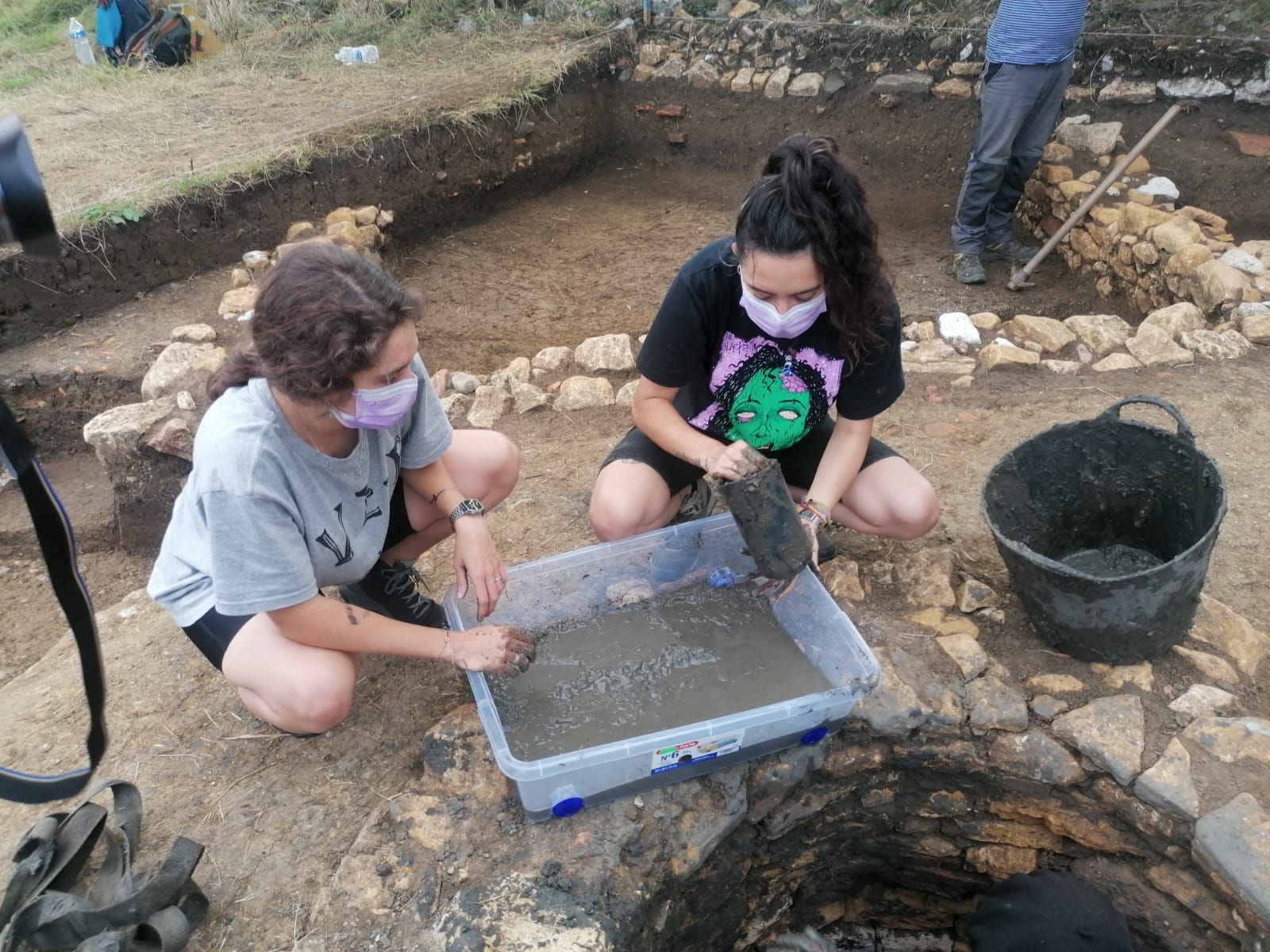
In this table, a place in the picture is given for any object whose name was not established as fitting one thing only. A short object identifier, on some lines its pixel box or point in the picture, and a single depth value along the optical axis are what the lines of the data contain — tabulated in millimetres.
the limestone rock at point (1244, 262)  3867
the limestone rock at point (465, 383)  3736
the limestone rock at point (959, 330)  3705
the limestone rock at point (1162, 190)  4652
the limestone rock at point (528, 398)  3557
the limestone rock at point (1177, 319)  3596
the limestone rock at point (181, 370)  3537
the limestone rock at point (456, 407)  3621
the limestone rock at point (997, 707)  2004
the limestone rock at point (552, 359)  3816
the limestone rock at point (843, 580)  2324
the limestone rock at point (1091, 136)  5008
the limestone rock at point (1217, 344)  3396
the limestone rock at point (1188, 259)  3953
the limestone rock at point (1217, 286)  3699
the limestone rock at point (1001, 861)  2234
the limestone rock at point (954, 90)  5574
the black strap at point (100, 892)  1531
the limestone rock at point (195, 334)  3967
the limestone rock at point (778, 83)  6176
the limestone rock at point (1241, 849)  1671
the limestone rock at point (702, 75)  6430
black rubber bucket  1866
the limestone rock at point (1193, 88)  4852
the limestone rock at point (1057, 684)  2037
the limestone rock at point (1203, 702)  1951
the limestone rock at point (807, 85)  6074
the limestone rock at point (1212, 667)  2020
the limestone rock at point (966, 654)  2092
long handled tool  4254
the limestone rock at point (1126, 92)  4996
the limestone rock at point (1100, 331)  3557
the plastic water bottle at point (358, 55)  6840
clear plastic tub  1689
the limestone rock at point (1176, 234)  4111
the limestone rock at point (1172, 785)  1812
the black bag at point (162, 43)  6922
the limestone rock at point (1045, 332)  3607
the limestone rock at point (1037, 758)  1962
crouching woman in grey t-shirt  1515
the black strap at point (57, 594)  1004
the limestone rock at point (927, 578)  2295
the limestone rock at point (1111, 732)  1894
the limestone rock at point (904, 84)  5711
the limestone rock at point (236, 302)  4211
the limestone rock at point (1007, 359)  3533
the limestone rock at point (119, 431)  2986
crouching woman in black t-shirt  1760
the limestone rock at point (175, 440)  2986
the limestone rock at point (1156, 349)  3396
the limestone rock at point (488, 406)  3543
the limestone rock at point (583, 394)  3568
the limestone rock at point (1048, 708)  2000
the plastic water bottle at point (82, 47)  7219
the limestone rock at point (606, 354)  3754
